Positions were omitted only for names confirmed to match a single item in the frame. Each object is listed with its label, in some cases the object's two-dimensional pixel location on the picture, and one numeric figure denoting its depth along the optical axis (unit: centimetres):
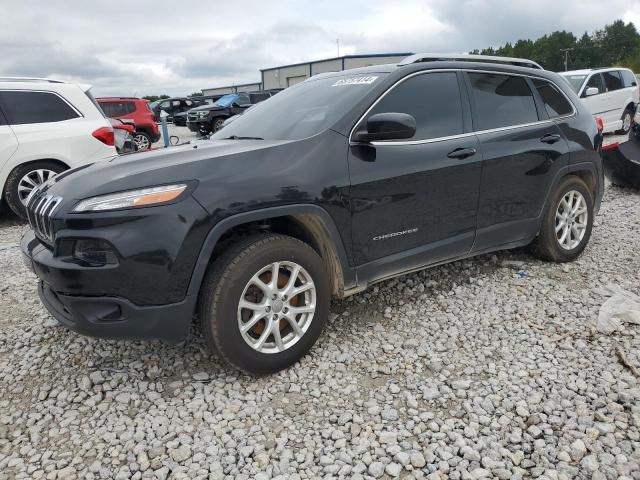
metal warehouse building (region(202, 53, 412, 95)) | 4046
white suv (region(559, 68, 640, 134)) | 1162
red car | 1505
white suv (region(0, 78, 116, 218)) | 637
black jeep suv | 241
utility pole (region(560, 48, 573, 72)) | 9164
